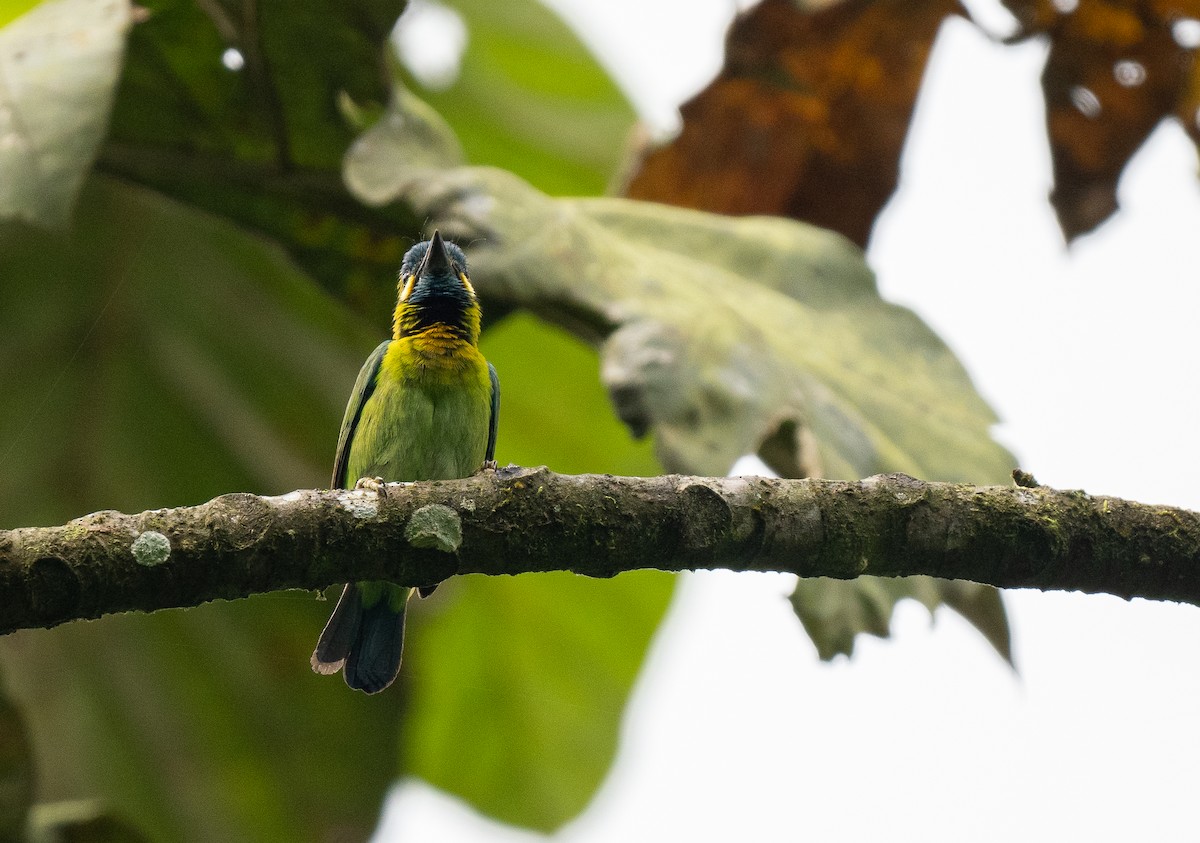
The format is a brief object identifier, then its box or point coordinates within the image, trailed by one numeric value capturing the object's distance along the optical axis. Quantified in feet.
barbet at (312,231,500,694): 26.81
